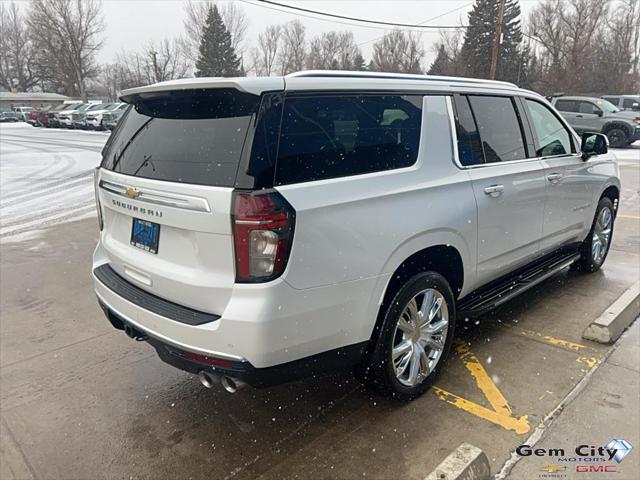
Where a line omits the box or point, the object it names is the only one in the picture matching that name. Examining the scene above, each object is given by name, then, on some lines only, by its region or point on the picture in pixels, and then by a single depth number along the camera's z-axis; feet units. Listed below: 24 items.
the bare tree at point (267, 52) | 231.50
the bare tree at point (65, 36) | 183.01
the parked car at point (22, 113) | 152.49
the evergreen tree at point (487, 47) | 169.17
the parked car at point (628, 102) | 73.80
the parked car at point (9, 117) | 162.81
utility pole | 86.99
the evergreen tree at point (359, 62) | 246.47
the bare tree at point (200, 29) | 187.03
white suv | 7.18
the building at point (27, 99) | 229.25
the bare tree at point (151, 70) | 195.93
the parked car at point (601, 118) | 61.46
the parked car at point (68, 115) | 110.93
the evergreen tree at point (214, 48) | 184.34
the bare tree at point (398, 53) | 217.15
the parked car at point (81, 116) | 106.96
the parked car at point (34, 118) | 126.52
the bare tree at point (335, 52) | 238.89
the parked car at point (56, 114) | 115.44
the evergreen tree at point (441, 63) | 199.31
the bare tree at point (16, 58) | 260.62
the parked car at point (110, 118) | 95.61
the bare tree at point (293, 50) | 233.76
